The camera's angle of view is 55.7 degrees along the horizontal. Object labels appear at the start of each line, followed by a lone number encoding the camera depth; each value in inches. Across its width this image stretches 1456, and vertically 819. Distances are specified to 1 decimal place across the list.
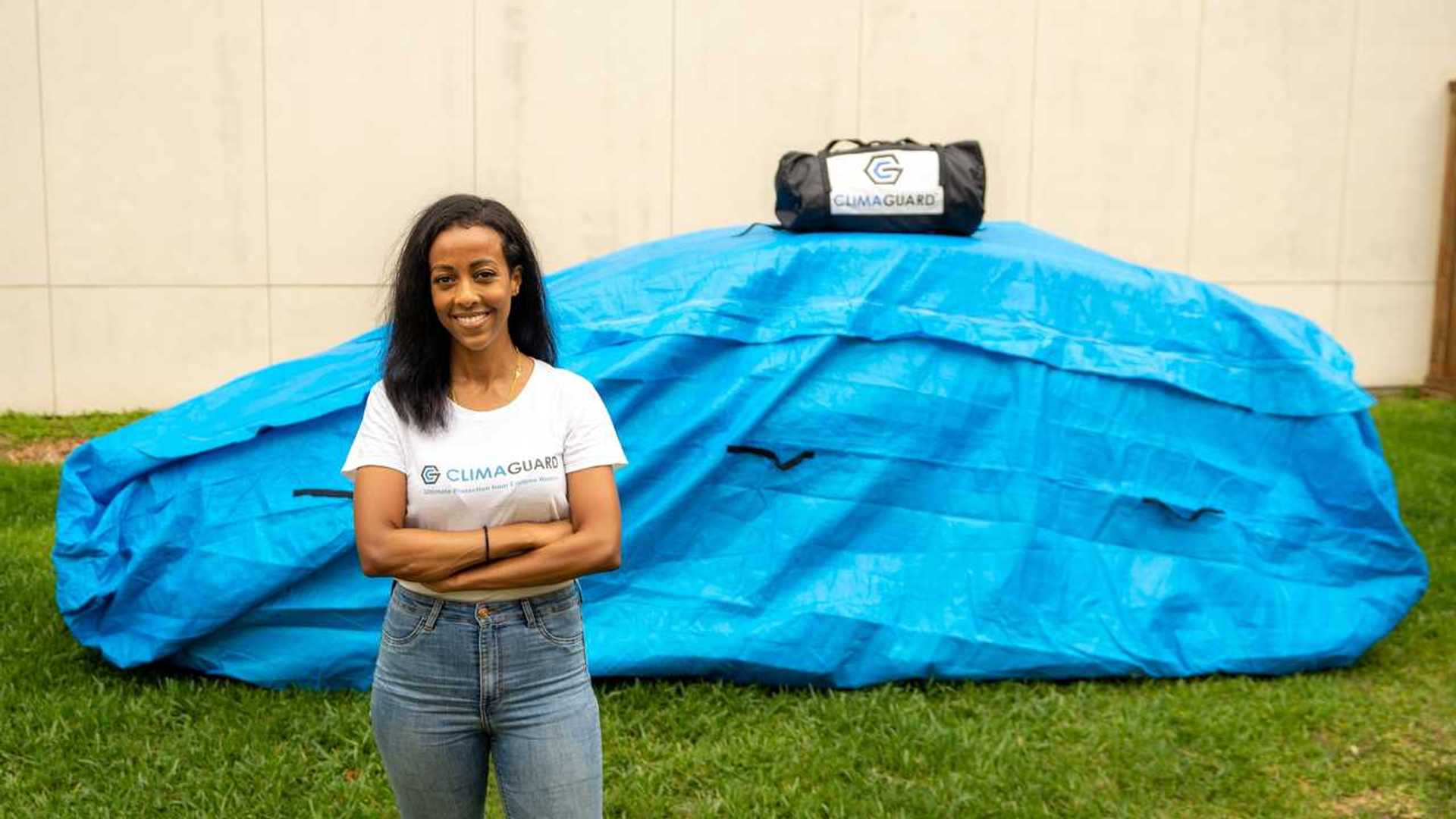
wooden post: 390.0
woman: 86.9
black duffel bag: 183.3
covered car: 168.9
